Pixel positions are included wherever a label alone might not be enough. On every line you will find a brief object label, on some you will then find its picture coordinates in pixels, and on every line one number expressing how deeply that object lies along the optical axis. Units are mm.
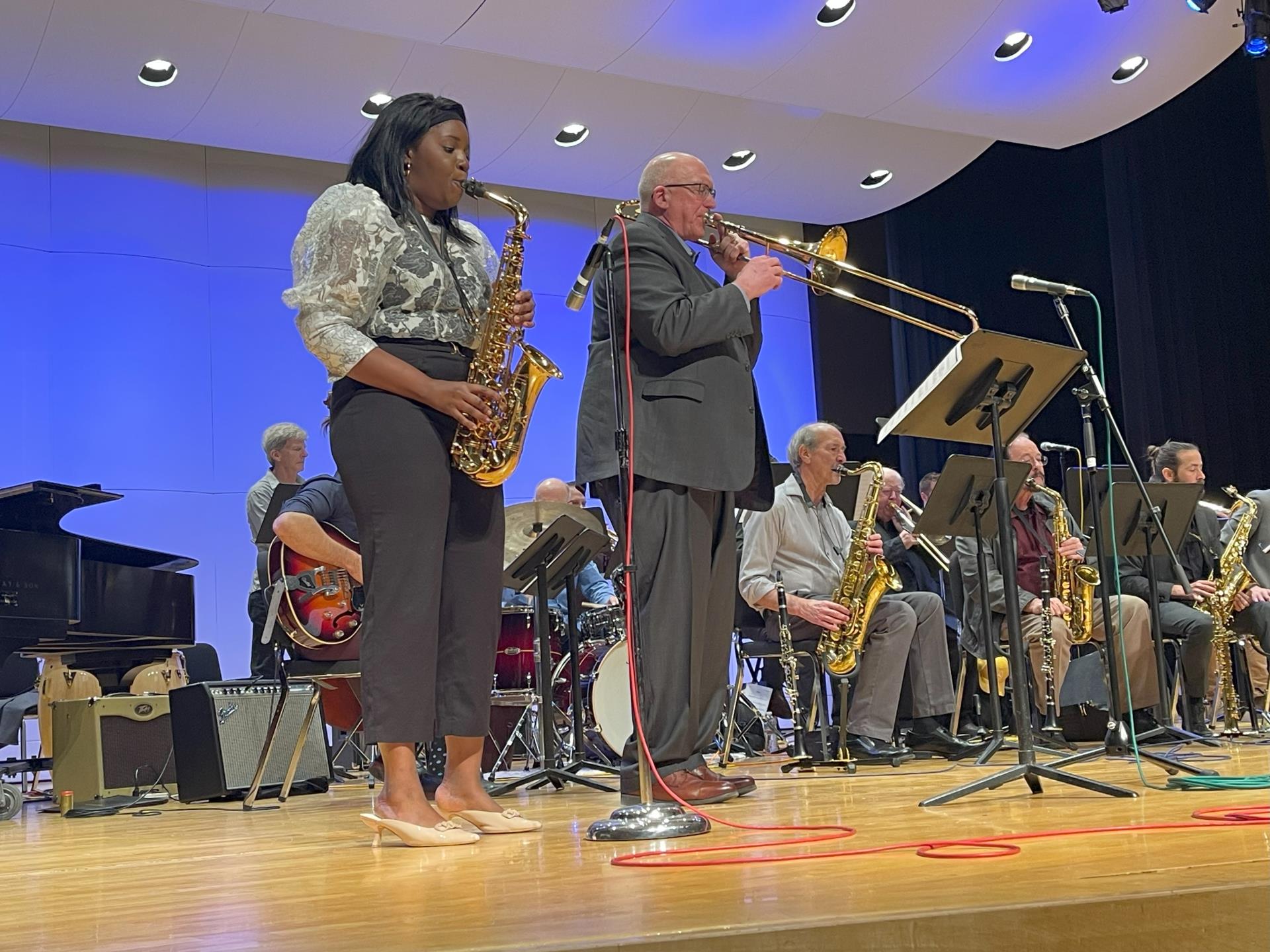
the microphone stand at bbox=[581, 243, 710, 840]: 2387
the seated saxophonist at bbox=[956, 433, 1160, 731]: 5594
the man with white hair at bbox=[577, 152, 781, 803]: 3051
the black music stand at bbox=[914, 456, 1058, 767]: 4574
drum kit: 5441
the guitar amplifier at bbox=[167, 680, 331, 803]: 4742
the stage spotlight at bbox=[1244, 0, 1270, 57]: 5406
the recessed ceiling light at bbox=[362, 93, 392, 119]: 7250
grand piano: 4543
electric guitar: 4285
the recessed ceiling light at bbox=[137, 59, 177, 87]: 6875
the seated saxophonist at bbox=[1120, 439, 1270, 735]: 5836
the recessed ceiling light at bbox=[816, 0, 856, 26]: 6793
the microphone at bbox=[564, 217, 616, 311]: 2629
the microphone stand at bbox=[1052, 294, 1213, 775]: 3641
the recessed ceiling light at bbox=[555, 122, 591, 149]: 7934
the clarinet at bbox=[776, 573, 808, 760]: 5016
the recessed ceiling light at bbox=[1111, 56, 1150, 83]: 7660
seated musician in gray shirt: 5152
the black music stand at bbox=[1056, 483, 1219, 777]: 4480
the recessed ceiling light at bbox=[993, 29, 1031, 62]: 7320
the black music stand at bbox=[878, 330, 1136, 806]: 2994
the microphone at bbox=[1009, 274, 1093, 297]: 3404
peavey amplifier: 4961
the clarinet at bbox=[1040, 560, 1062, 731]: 5207
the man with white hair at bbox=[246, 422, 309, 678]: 5867
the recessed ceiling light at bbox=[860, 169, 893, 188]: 9008
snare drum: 5957
